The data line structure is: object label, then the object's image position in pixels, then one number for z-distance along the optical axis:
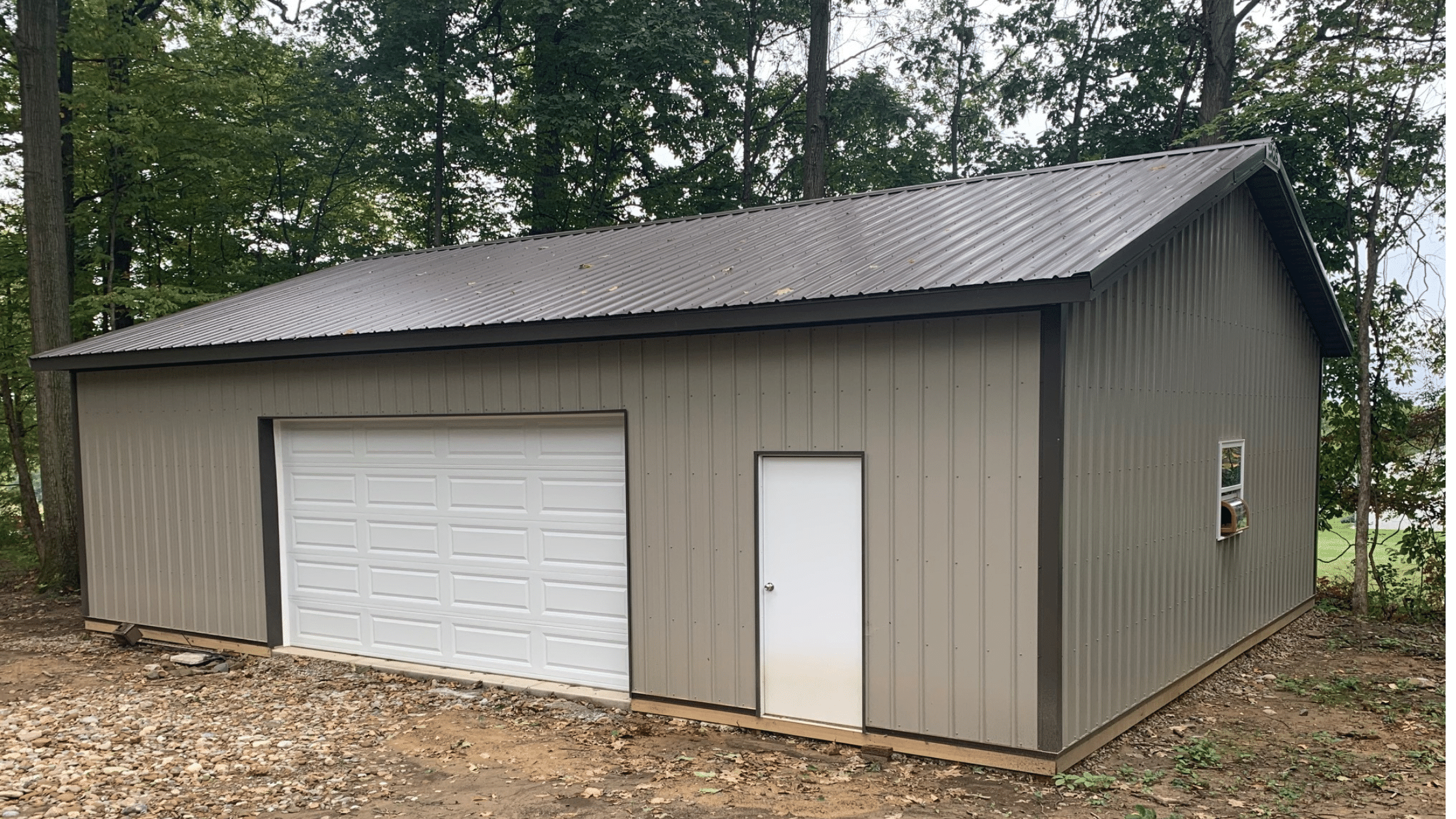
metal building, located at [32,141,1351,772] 5.20
